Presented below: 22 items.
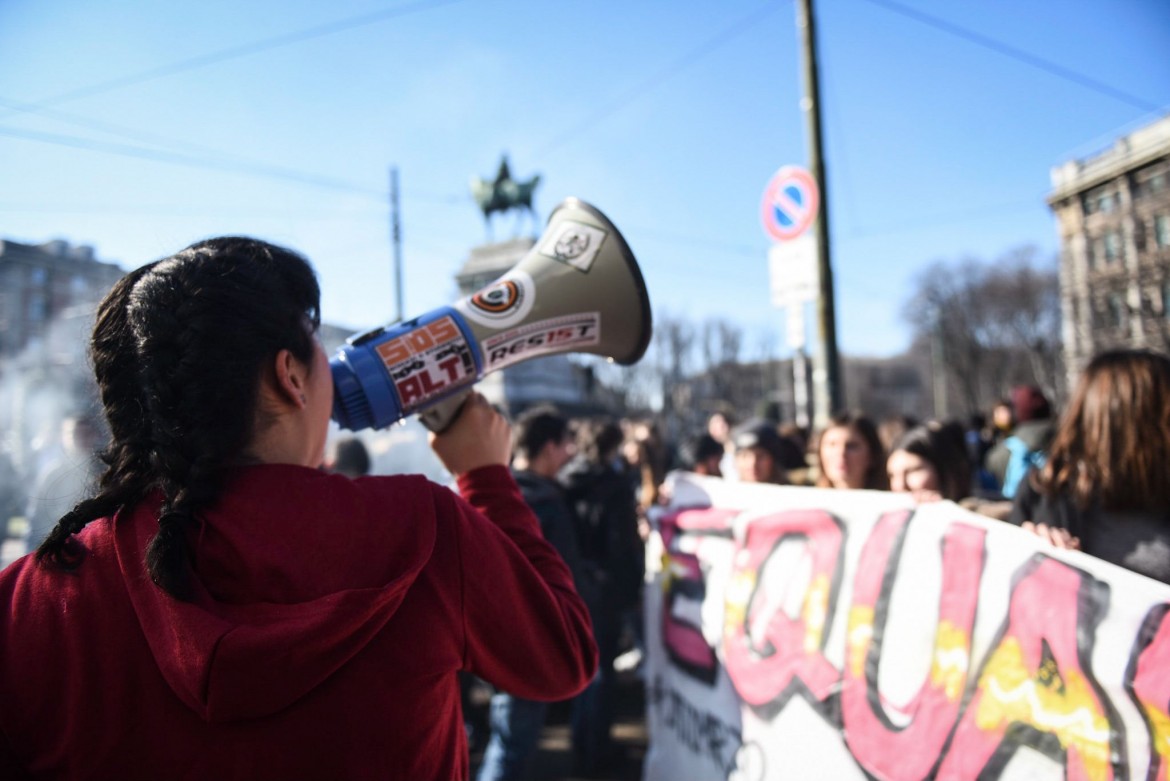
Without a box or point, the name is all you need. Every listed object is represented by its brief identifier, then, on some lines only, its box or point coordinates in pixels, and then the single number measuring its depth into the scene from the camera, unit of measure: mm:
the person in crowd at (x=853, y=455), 3139
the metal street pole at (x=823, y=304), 5555
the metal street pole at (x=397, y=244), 13242
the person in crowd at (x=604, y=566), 3469
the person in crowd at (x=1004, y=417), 6582
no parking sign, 5051
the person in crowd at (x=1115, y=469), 1724
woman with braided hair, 758
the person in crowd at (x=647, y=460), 4617
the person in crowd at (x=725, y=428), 5828
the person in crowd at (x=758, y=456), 3818
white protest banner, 1584
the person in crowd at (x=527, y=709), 2695
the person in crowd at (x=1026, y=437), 3903
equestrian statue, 17125
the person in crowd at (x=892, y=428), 4395
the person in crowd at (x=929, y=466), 2783
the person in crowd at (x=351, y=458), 3379
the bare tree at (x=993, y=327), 34594
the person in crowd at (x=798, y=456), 4312
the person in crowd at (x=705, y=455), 4535
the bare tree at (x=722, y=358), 44375
